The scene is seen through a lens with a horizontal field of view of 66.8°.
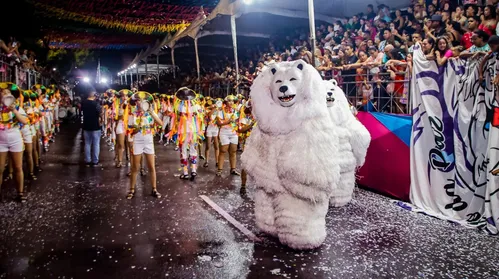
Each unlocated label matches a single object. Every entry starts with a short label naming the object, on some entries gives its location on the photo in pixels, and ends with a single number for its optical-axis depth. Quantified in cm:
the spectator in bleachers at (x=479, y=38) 627
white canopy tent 1323
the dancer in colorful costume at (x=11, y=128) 621
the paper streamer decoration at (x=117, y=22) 1652
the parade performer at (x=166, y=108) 1534
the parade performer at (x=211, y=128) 1053
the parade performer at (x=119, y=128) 965
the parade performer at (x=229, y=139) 868
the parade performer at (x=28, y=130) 742
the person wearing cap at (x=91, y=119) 995
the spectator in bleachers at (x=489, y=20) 680
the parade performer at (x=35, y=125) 842
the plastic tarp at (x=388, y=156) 700
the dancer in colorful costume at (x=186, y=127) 856
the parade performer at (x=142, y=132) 681
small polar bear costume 632
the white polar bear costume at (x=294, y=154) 442
